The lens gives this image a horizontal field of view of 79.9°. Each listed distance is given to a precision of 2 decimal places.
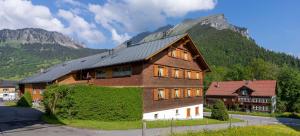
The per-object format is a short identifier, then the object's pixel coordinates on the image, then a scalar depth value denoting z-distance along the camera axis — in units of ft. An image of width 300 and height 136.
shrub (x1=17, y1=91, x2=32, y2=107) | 86.58
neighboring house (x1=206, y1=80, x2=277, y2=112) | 148.58
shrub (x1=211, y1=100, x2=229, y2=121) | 81.24
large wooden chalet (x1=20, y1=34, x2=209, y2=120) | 64.11
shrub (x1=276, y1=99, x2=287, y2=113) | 150.32
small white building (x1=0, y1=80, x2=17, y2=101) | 220.93
